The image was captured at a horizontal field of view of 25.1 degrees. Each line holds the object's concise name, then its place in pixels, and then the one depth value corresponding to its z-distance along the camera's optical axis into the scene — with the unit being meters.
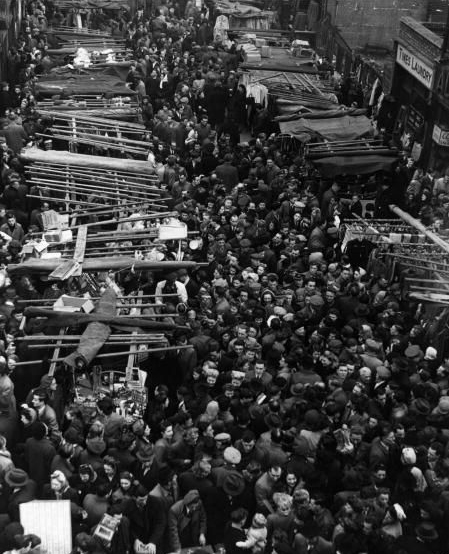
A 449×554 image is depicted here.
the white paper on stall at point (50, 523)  8.56
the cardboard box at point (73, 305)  11.73
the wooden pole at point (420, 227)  14.02
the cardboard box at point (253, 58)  26.25
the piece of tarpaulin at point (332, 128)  19.31
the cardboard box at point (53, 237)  13.80
